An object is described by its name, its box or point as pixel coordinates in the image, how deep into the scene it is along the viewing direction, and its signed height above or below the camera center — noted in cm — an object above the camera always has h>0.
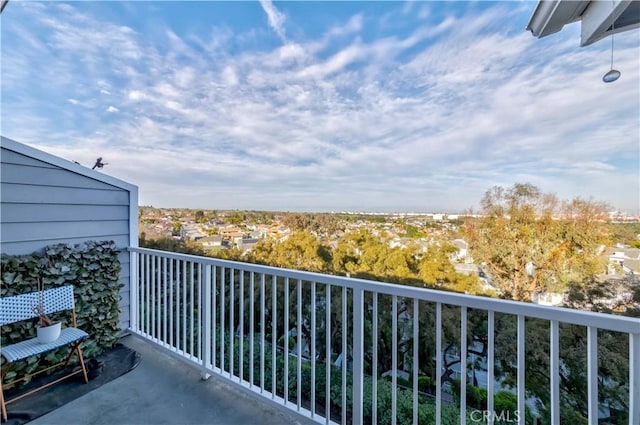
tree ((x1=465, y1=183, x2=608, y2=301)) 458 -51
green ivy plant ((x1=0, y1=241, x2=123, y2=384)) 238 -69
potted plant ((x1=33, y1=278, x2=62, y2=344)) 215 -90
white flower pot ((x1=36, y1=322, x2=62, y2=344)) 215 -94
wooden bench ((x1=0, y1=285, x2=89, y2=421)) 202 -87
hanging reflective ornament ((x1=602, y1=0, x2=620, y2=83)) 136 +66
